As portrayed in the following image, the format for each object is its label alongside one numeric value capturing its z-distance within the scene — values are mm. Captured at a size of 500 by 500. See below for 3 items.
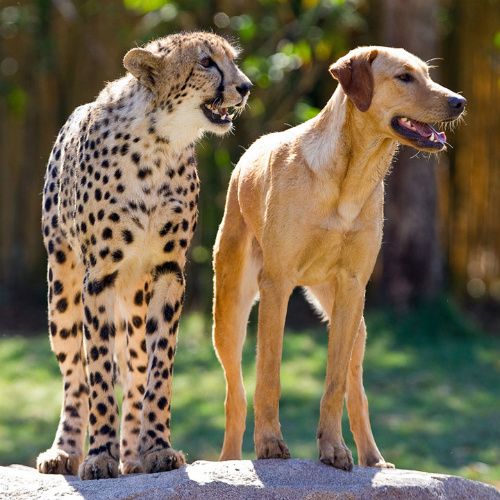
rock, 8937
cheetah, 9812
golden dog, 9461
